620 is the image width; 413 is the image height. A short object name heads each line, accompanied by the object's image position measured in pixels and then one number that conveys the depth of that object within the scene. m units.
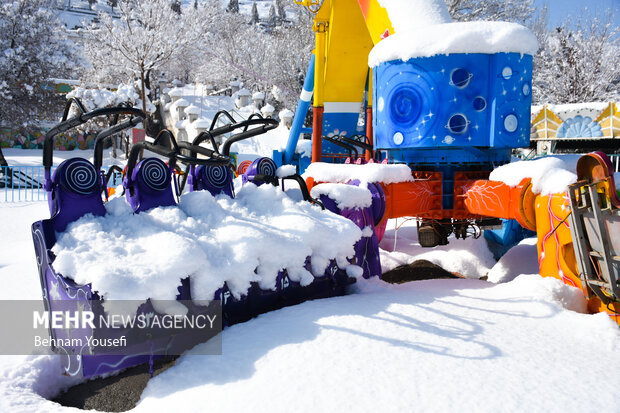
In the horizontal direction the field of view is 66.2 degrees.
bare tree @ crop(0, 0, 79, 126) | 19.59
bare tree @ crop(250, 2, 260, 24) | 74.85
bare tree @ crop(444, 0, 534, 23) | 21.23
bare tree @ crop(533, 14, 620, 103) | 22.34
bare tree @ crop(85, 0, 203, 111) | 23.39
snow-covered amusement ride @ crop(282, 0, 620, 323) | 4.36
